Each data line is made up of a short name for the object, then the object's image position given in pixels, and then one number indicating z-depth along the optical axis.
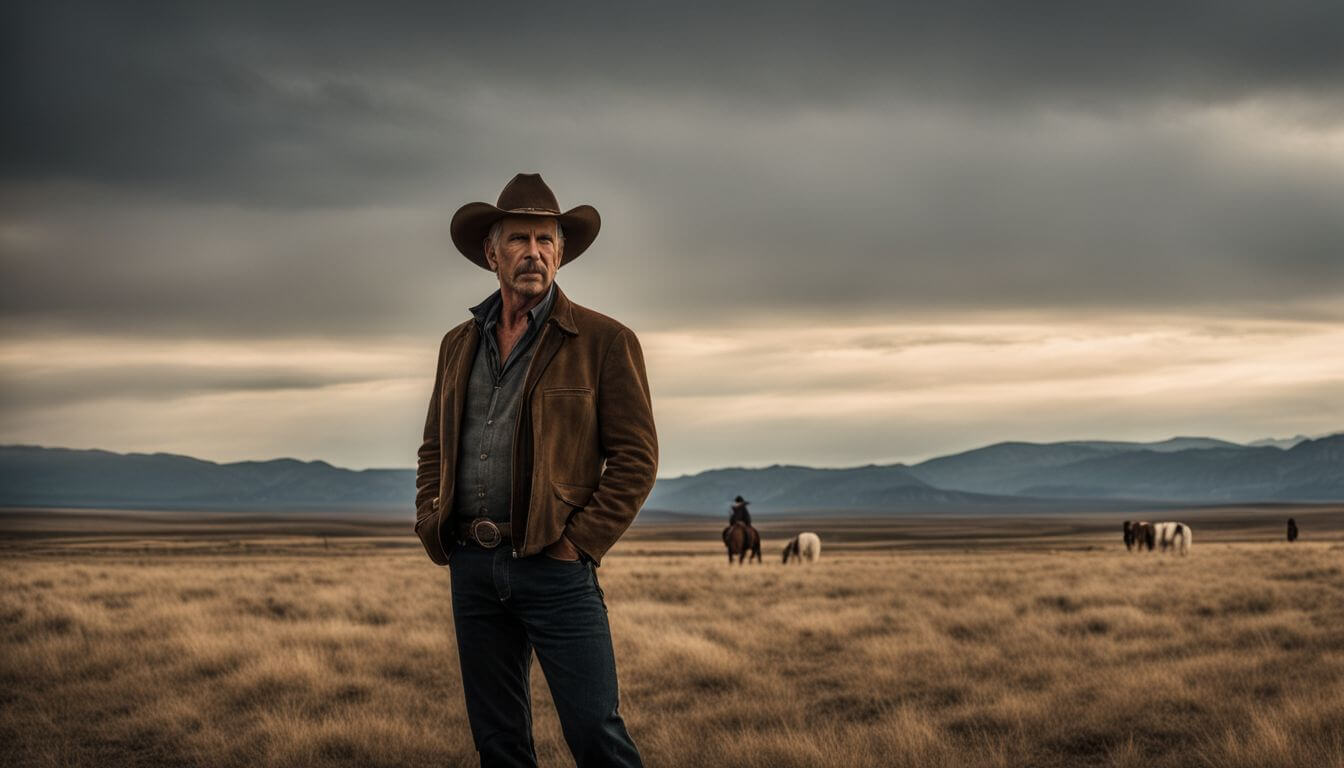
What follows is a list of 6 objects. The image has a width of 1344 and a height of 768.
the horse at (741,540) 35.31
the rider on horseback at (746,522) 33.38
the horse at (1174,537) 41.88
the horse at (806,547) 37.25
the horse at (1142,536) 45.22
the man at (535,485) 3.68
